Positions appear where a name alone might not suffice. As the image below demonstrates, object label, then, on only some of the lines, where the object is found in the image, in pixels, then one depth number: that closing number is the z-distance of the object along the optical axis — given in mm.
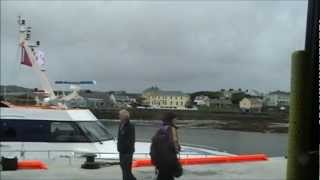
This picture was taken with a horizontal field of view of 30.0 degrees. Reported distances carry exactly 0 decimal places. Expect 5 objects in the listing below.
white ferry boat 15219
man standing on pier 9852
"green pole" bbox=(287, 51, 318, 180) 2867
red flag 18203
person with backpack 8516
